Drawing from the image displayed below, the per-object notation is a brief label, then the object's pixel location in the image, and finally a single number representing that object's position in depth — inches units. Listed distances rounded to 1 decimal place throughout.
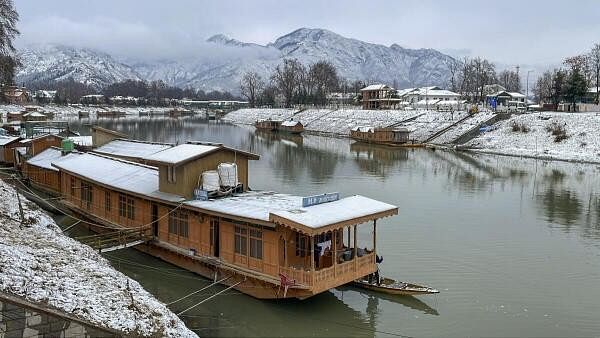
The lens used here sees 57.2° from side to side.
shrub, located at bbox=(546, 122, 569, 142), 2756.4
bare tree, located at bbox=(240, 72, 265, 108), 7681.1
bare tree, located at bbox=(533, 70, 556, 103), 5739.2
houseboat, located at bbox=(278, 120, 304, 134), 4379.9
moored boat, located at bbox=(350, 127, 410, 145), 3229.6
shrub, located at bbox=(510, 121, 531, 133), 2984.3
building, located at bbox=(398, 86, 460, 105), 5718.5
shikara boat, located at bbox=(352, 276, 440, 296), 791.1
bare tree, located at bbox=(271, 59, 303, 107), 6427.2
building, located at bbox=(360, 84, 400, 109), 5123.0
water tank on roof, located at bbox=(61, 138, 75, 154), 1457.9
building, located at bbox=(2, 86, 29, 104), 6084.6
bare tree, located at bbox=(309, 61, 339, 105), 6038.4
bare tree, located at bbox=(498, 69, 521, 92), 7071.9
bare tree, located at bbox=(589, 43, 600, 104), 4028.1
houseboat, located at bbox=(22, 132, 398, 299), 732.0
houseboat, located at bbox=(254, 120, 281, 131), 4667.8
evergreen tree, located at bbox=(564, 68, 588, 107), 3467.0
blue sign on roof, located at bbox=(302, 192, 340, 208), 779.3
